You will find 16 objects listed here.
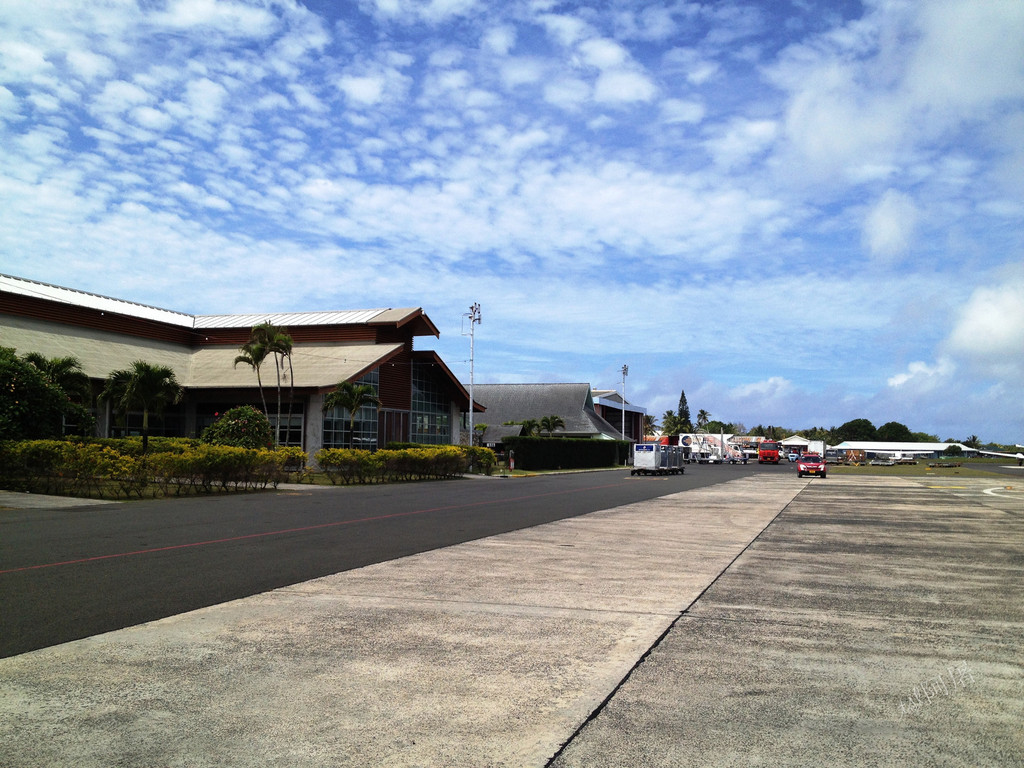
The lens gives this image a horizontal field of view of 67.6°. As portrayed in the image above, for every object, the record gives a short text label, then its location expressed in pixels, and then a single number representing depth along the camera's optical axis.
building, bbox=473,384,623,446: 88.06
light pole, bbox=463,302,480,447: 53.58
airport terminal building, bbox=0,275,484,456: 38.09
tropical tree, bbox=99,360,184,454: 31.91
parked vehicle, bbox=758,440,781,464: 89.25
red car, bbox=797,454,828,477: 50.50
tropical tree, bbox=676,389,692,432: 160.06
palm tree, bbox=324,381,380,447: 39.06
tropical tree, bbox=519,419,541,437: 76.82
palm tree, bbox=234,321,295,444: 37.19
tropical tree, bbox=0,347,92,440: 23.02
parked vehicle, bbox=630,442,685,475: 52.41
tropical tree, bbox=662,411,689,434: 153.12
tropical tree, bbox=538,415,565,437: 79.89
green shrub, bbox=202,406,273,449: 31.70
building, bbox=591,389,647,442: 102.94
